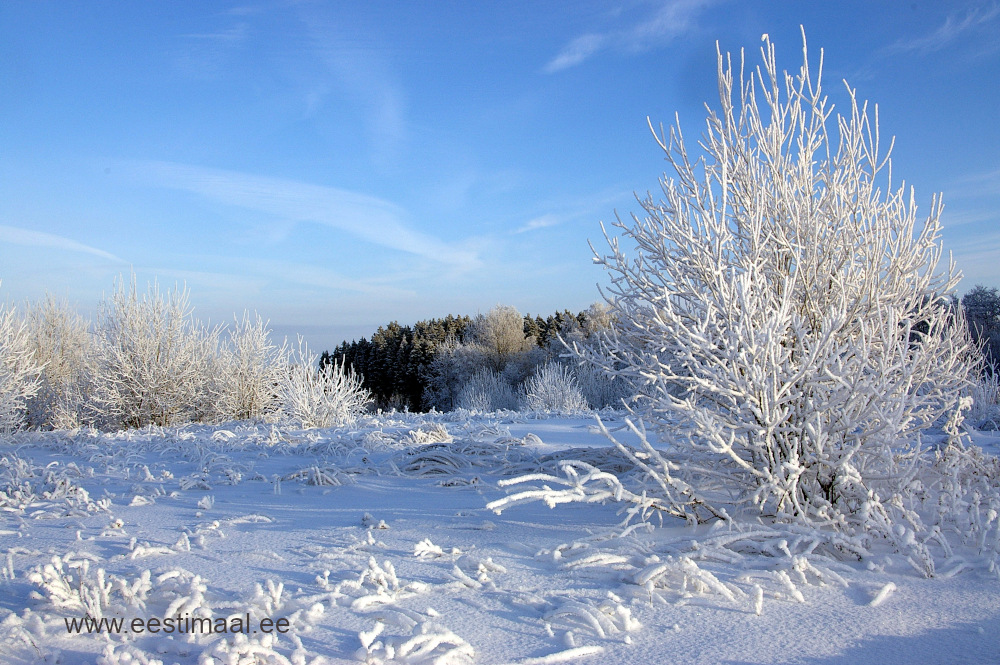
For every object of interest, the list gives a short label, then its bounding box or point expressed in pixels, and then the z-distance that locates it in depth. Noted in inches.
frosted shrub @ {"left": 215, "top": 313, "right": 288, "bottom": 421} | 520.1
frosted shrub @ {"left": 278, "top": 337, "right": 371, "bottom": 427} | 402.6
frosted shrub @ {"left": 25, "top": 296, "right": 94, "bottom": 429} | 533.0
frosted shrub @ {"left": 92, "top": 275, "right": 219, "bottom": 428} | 486.3
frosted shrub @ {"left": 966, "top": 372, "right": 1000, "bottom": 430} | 286.3
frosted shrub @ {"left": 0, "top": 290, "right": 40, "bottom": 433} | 422.9
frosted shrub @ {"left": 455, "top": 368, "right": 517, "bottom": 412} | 899.2
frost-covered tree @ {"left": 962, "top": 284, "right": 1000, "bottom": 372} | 770.2
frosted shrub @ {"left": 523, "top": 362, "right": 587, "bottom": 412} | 610.9
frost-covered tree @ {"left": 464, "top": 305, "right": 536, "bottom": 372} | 1325.0
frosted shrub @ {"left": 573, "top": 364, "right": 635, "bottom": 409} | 807.7
